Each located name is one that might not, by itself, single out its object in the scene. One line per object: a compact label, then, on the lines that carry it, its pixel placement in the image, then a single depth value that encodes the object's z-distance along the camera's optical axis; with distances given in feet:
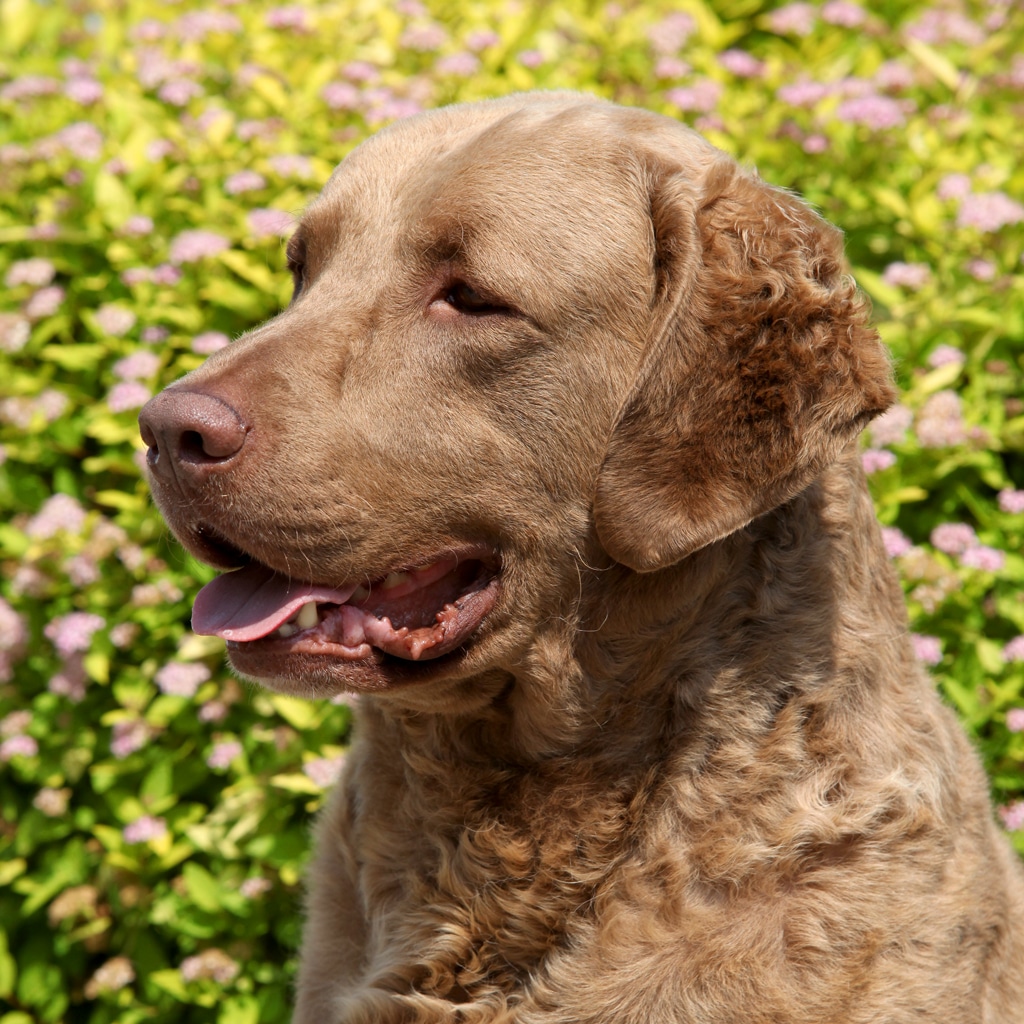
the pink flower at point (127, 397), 13.08
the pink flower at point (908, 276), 13.80
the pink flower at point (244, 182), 14.07
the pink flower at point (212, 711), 13.19
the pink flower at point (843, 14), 17.11
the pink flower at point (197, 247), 13.57
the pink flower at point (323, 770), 12.55
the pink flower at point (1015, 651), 12.48
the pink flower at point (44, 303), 14.30
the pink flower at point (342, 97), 15.01
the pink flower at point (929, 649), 12.39
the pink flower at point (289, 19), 16.93
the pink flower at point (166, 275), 13.83
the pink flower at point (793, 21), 17.94
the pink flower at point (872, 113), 14.71
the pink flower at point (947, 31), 17.75
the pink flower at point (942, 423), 12.71
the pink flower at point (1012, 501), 13.00
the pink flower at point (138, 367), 13.35
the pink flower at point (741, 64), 16.56
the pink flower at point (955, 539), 12.73
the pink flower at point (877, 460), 12.59
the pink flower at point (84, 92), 15.81
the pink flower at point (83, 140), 14.92
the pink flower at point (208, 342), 13.43
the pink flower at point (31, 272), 14.39
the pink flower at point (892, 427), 12.75
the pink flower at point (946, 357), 13.24
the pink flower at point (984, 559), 12.37
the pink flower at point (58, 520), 13.56
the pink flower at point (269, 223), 13.58
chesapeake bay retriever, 7.91
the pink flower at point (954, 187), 14.03
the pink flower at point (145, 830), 13.17
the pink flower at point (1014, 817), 12.56
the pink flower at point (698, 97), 15.40
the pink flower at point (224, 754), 13.12
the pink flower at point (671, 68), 16.24
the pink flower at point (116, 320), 13.89
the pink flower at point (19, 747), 13.92
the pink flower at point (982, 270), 13.74
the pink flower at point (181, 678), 12.81
